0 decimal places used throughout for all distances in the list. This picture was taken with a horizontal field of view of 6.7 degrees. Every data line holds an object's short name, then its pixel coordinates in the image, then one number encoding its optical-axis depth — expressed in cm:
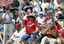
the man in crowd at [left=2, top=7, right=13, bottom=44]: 2102
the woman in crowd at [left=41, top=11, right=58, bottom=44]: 1628
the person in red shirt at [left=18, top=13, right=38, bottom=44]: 1781
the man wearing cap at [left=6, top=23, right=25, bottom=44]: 1852
